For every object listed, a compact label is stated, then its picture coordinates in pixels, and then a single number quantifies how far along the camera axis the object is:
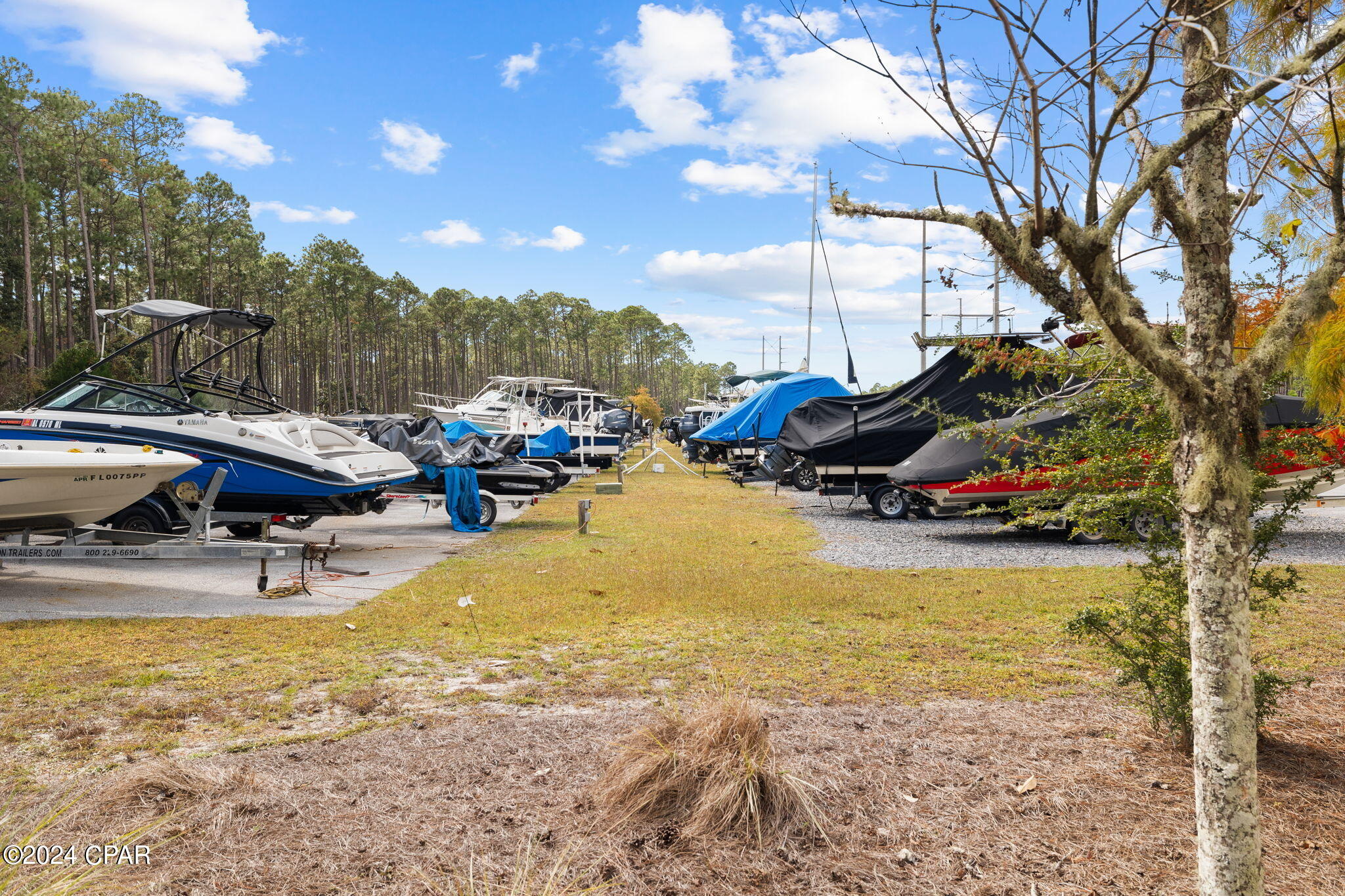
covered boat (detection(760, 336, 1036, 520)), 14.10
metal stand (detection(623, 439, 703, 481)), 28.56
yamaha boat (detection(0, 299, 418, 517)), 10.02
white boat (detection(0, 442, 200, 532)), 7.91
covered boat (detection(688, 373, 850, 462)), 22.67
